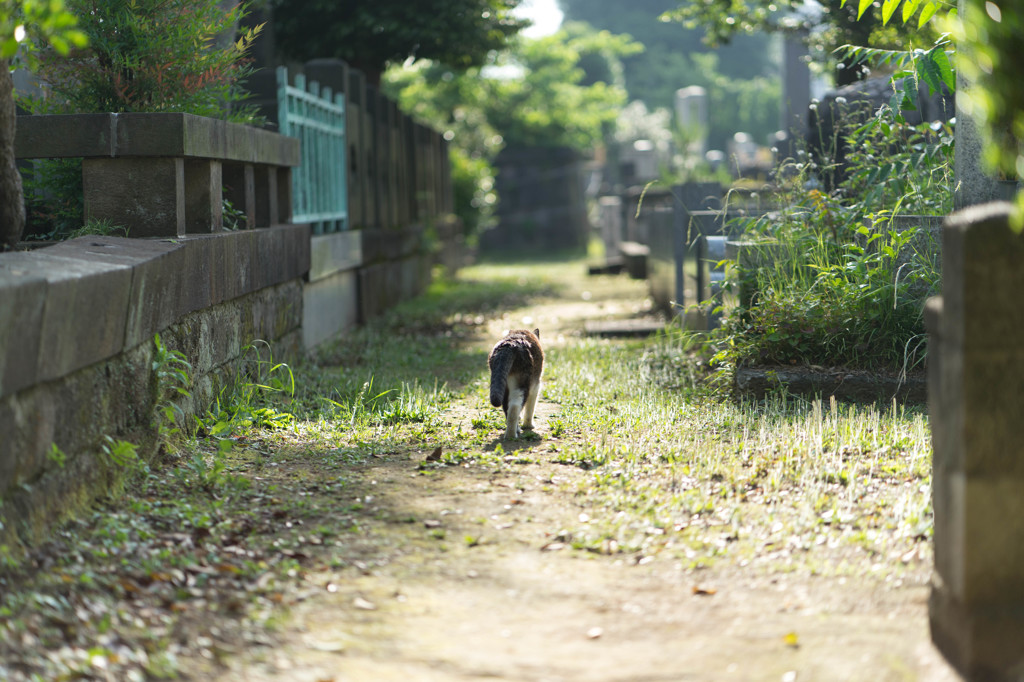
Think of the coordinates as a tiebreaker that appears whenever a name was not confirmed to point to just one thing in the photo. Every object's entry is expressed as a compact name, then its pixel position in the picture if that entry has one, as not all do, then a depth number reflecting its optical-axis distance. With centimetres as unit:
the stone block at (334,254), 1695
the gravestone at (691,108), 5217
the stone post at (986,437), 530
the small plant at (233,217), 1292
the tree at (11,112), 619
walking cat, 1023
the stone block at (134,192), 1061
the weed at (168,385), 898
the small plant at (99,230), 1034
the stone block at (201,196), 1156
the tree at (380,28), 2602
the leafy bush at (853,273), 1170
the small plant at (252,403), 1062
